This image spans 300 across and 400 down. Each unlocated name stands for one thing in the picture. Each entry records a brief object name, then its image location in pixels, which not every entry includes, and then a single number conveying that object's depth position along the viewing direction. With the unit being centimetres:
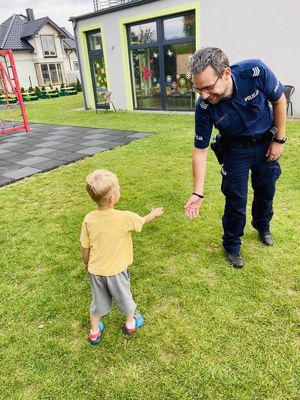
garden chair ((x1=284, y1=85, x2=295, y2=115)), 899
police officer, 223
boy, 194
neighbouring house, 3195
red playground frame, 931
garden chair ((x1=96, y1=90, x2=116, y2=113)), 1355
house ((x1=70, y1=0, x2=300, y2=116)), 890
